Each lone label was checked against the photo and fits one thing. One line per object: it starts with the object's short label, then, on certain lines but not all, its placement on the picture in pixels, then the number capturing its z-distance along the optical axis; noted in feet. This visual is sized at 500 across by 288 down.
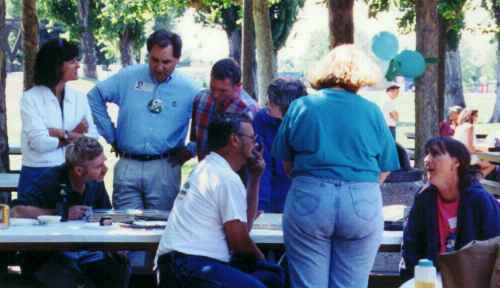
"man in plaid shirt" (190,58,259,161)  21.98
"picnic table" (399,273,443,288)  14.51
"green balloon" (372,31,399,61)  43.65
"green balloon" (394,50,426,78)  39.99
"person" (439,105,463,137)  54.31
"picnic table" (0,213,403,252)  18.08
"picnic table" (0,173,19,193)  27.81
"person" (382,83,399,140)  58.34
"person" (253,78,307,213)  21.39
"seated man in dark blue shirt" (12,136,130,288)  19.43
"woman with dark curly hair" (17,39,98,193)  21.79
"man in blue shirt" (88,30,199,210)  22.34
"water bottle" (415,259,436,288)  13.51
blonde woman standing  17.46
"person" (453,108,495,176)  48.49
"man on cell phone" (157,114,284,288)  16.65
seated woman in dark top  18.37
